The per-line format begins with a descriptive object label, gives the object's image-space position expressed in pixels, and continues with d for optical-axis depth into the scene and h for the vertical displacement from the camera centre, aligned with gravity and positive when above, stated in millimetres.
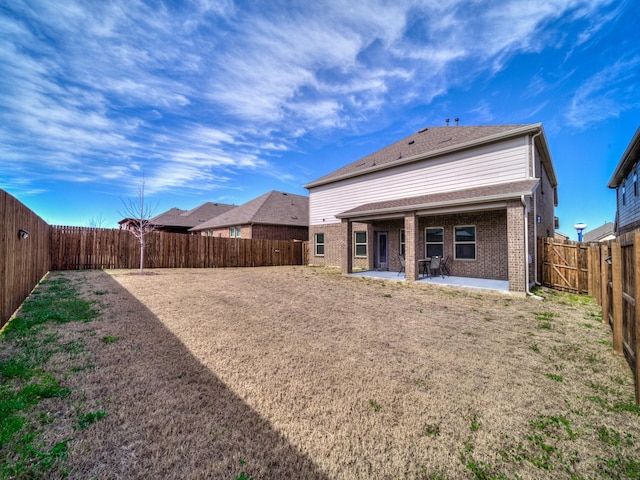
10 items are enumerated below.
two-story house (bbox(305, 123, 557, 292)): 9481 +1851
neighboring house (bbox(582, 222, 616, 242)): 37531 +2087
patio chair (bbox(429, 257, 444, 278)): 11384 -762
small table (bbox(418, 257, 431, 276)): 12283 -896
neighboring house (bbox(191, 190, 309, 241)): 23625 +2553
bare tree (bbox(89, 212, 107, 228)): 26562 +2750
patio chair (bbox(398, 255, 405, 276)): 12375 -784
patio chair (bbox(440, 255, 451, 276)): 12367 -878
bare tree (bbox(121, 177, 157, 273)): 15387 +2226
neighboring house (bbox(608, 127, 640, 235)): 11643 +3206
